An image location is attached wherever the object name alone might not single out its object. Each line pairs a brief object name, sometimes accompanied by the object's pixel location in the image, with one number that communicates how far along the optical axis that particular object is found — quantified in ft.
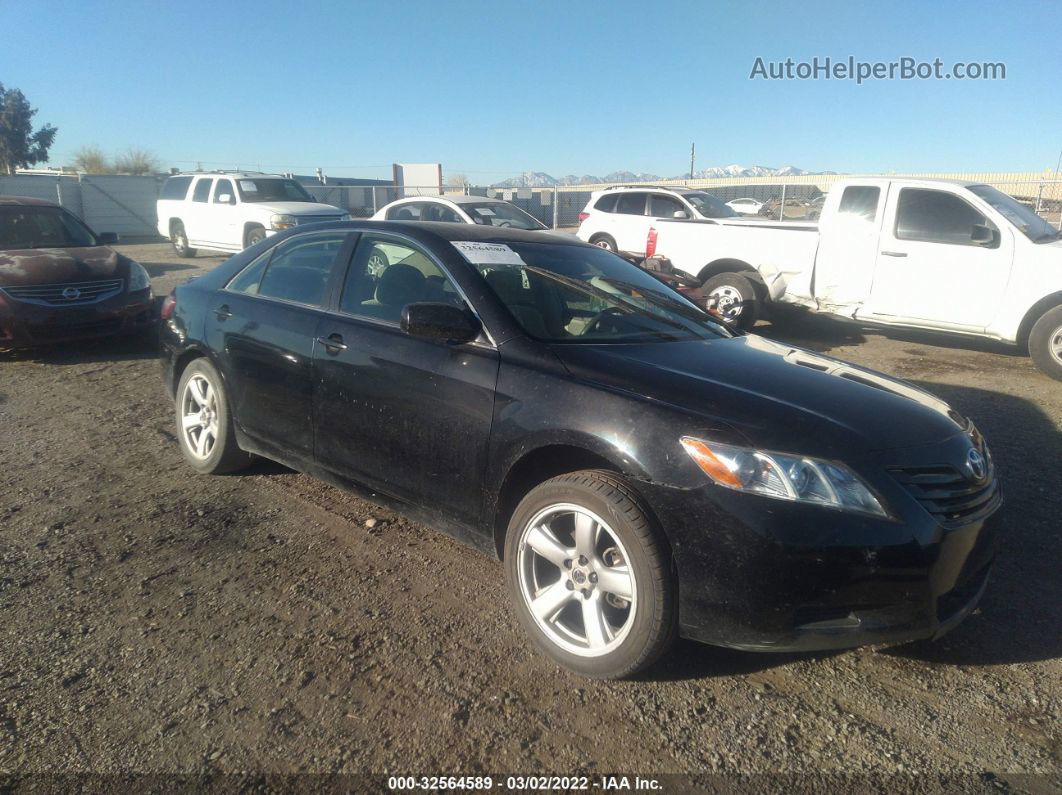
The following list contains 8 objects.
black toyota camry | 8.13
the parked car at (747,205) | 93.90
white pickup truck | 25.26
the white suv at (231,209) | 54.03
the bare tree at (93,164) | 134.10
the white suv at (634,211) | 41.98
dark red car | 23.73
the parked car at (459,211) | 41.47
